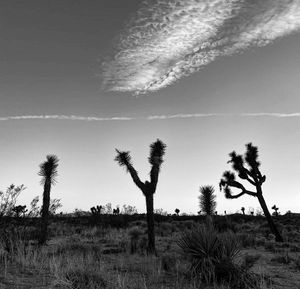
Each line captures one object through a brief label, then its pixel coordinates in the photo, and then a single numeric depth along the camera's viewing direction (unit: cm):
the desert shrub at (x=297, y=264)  977
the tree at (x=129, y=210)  4588
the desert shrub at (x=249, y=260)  795
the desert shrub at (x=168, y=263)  862
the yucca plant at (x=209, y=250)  746
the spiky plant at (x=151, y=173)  1392
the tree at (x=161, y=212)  4622
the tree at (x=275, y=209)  4430
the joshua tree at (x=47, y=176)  1727
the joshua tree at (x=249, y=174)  1977
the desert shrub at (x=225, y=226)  2405
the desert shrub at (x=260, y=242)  1608
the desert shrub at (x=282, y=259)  1082
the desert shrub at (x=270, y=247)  1424
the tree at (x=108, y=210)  4419
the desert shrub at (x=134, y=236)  1259
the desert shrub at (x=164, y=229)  2162
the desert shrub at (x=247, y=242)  1556
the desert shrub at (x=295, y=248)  1438
